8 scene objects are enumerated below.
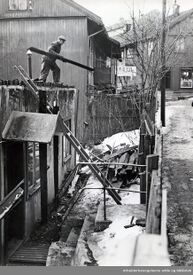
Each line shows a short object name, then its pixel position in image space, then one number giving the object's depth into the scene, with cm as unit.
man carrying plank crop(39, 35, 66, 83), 986
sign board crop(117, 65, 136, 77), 1219
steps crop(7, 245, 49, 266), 592
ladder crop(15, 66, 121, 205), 677
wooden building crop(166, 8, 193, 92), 2847
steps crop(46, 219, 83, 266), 502
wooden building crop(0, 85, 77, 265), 595
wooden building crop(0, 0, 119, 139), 1575
